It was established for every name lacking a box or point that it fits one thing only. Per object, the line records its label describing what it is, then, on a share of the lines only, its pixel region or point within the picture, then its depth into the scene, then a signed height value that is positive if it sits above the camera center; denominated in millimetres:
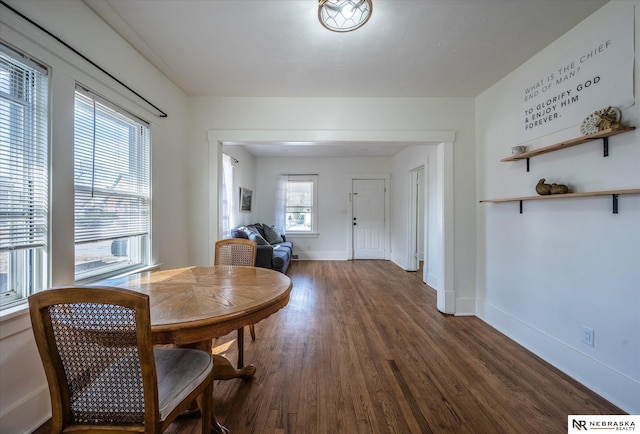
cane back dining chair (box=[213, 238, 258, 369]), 2189 -313
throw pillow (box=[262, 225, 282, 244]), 5143 -371
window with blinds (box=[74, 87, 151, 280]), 1619 +213
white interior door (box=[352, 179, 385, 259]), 5969 -20
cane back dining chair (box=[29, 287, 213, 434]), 738 -465
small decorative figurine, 1803 +217
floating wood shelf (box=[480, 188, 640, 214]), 1406 +151
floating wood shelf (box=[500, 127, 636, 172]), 1475 +518
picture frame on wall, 4988 +382
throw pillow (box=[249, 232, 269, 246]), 4205 -364
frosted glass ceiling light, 1463 +1248
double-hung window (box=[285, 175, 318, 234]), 5973 +317
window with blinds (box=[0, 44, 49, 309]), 1235 +214
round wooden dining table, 970 -396
